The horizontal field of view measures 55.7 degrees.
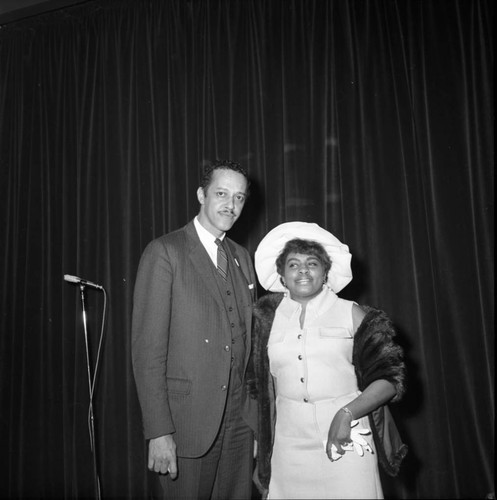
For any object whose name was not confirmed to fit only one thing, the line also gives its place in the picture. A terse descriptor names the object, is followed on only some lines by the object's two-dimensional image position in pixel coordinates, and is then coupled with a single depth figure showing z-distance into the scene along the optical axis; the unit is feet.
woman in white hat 5.38
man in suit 6.13
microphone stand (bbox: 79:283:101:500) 9.65
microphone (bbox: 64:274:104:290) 9.53
